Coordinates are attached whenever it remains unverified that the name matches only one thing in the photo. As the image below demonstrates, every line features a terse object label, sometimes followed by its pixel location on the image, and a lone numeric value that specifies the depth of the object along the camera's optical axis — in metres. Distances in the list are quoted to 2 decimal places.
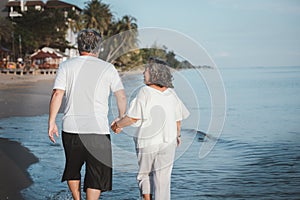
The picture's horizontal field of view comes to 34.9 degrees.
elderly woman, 4.02
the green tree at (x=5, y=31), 56.30
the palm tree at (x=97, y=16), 82.44
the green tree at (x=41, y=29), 62.66
